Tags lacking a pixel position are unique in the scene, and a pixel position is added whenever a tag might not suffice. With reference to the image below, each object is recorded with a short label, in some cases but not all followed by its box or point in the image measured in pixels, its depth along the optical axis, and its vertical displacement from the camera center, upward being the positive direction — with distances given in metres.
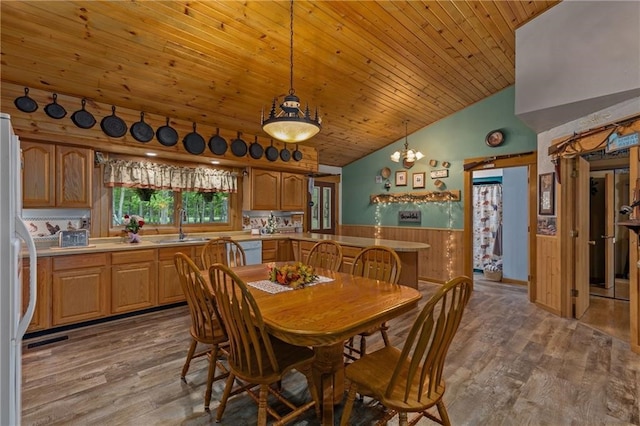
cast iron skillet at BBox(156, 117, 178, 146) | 3.93 +0.97
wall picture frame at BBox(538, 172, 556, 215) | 3.97 +0.23
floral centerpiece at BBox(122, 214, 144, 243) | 3.83 -0.17
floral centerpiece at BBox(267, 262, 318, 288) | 2.19 -0.45
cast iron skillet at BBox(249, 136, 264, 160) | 4.86 +0.97
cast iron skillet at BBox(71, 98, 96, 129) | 3.31 +1.00
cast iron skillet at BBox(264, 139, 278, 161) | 5.07 +0.96
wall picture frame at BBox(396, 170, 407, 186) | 6.12 +0.67
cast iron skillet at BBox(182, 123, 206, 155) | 4.16 +0.92
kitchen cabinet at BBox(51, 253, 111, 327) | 3.15 -0.78
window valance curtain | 3.93 +0.49
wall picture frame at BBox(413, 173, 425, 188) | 5.88 +0.60
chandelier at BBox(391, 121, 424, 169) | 5.66 +1.03
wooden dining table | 1.46 -0.53
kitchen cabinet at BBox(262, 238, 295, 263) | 4.88 -0.61
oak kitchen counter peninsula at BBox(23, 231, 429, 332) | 3.12 -0.69
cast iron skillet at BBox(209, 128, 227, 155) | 4.41 +0.96
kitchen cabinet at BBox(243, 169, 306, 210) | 5.07 +0.36
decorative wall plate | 4.91 +1.17
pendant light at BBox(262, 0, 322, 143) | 2.35 +0.67
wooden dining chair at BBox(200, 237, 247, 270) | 3.12 -0.49
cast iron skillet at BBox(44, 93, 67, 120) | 3.15 +1.04
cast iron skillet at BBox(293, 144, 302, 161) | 5.44 +0.99
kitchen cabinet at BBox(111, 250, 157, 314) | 3.50 -0.78
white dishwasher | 4.58 -0.57
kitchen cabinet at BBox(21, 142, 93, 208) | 3.16 +0.39
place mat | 2.10 -0.52
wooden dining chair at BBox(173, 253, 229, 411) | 1.98 -0.70
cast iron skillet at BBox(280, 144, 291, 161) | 5.28 +0.98
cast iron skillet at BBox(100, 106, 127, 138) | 3.51 +0.98
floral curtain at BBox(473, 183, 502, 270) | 6.09 -0.22
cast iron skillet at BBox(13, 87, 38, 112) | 2.98 +1.04
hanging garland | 5.45 +0.29
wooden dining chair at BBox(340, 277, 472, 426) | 1.36 -0.81
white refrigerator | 1.22 -0.26
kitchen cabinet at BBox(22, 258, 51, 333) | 3.04 -0.81
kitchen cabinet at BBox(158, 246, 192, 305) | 3.83 -0.81
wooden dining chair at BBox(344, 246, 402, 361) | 2.41 -0.49
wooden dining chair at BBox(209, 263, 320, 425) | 1.54 -0.80
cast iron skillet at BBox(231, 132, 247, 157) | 4.64 +0.97
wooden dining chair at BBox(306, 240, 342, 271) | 2.96 -0.48
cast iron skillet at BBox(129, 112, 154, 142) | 3.72 +0.97
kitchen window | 4.12 +0.10
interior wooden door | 3.78 -0.34
